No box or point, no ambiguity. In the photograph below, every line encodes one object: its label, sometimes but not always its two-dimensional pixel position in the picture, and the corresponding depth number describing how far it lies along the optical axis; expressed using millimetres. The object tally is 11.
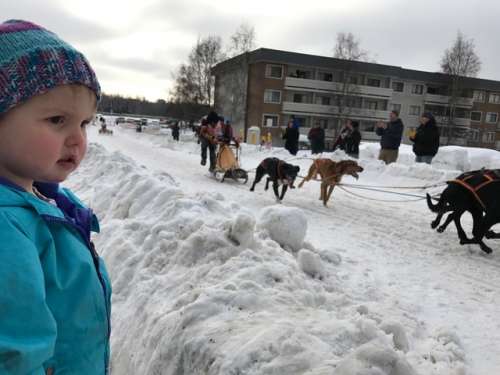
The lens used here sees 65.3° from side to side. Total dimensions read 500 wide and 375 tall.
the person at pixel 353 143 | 15398
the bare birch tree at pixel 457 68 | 47250
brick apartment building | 48469
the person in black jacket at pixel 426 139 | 11198
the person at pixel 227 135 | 12617
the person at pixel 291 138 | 17547
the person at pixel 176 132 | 35094
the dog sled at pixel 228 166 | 11688
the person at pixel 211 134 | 12867
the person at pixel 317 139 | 17328
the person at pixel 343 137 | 15123
